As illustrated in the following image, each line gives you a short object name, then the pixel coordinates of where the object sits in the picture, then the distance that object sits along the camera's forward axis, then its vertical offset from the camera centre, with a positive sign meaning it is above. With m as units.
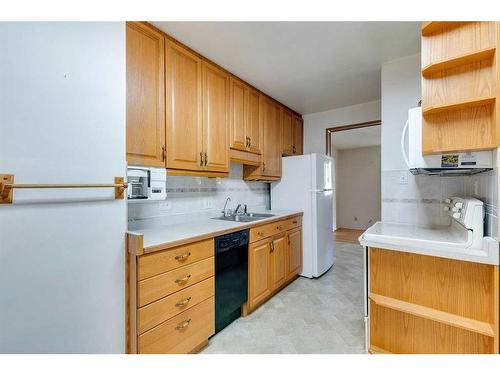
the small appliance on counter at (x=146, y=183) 1.57 +0.03
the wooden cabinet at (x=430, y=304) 1.27 -0.70
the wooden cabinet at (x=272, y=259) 2.17 -0.75
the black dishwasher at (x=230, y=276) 1.81 -0.73
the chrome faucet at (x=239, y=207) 2.80 -0.25
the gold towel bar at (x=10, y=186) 0.95 +0.01
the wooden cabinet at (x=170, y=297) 1.30 -0.68
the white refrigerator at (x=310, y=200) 2.97 -0.17
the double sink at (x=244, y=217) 2.56 -0.33
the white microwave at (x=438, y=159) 1.32 +0.17
